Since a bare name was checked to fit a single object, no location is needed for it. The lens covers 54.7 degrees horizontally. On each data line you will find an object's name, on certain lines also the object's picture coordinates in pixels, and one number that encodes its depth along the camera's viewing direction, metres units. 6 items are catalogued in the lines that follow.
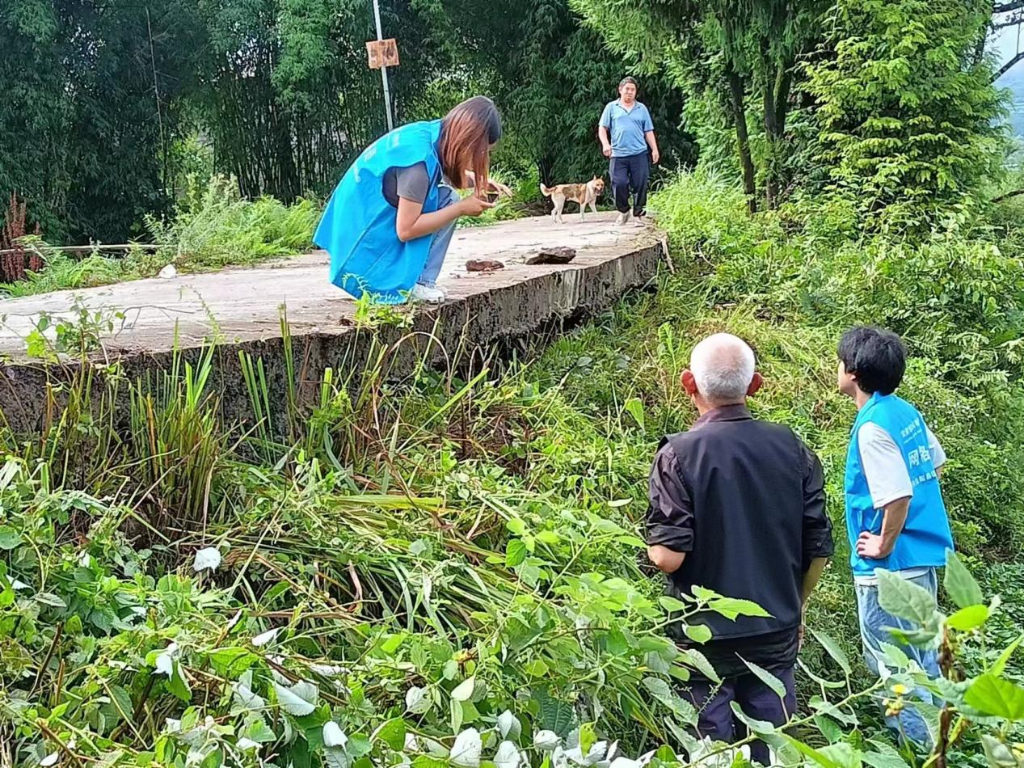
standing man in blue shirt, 10.21
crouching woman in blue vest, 4.05
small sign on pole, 12.54
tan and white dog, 12.10
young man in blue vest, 3.39
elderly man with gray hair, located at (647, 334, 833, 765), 2.83
